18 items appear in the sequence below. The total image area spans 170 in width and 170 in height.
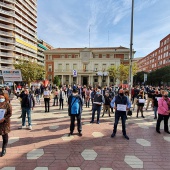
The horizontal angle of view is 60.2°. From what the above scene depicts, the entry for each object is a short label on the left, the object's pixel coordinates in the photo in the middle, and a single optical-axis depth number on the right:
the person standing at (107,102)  8.72
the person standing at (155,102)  8.28
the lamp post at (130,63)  12.04
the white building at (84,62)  53.47
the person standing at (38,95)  13.11
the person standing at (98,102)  7.20
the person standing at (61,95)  10.81
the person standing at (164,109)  5.90
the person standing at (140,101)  8.45
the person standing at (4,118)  3.98
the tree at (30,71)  27.48
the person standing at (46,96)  9.31
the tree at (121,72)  38.72
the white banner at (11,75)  10.96
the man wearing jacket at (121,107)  5.39
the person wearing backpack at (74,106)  5.38
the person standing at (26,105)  6.30
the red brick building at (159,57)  63.09
